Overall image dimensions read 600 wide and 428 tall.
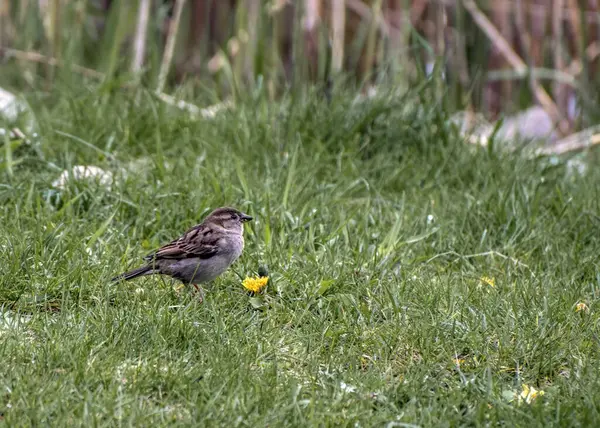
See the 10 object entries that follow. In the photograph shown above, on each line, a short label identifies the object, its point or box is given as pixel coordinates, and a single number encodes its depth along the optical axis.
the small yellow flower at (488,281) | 9.85
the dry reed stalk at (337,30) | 15.55
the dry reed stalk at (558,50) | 16.23
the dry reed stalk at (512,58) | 15.84
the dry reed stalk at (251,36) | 15.23
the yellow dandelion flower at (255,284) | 9.15
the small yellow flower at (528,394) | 7.23
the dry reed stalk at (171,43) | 15.31
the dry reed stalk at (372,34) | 15.15
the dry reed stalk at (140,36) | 15.47
